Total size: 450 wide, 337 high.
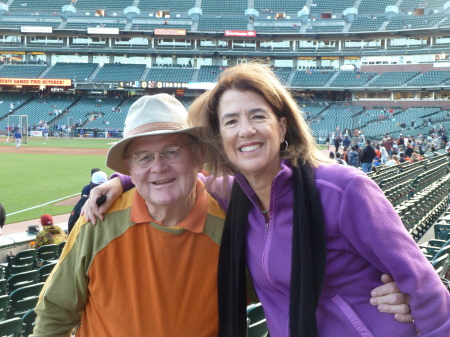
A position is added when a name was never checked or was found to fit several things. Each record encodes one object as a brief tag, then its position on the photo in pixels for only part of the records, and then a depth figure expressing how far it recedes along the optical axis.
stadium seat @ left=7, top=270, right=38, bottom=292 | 6.03
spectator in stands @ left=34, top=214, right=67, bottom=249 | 7.94
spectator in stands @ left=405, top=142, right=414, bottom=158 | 24.03
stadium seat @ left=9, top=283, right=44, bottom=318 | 5.09
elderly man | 2.33
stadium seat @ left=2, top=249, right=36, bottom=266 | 7.06
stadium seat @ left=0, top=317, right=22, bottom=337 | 3.78
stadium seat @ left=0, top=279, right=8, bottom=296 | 5.72
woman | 1.94
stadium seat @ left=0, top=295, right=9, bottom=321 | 4.81
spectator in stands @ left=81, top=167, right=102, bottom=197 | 9.90
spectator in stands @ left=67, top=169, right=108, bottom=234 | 8.06
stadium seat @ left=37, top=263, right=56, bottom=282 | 6.20
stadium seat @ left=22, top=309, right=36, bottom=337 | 4.34
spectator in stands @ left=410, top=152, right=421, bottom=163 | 19.79
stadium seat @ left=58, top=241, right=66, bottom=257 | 7.55
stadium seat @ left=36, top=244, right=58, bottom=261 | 7.25
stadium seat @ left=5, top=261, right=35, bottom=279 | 6.77
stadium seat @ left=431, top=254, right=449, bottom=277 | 3.85
